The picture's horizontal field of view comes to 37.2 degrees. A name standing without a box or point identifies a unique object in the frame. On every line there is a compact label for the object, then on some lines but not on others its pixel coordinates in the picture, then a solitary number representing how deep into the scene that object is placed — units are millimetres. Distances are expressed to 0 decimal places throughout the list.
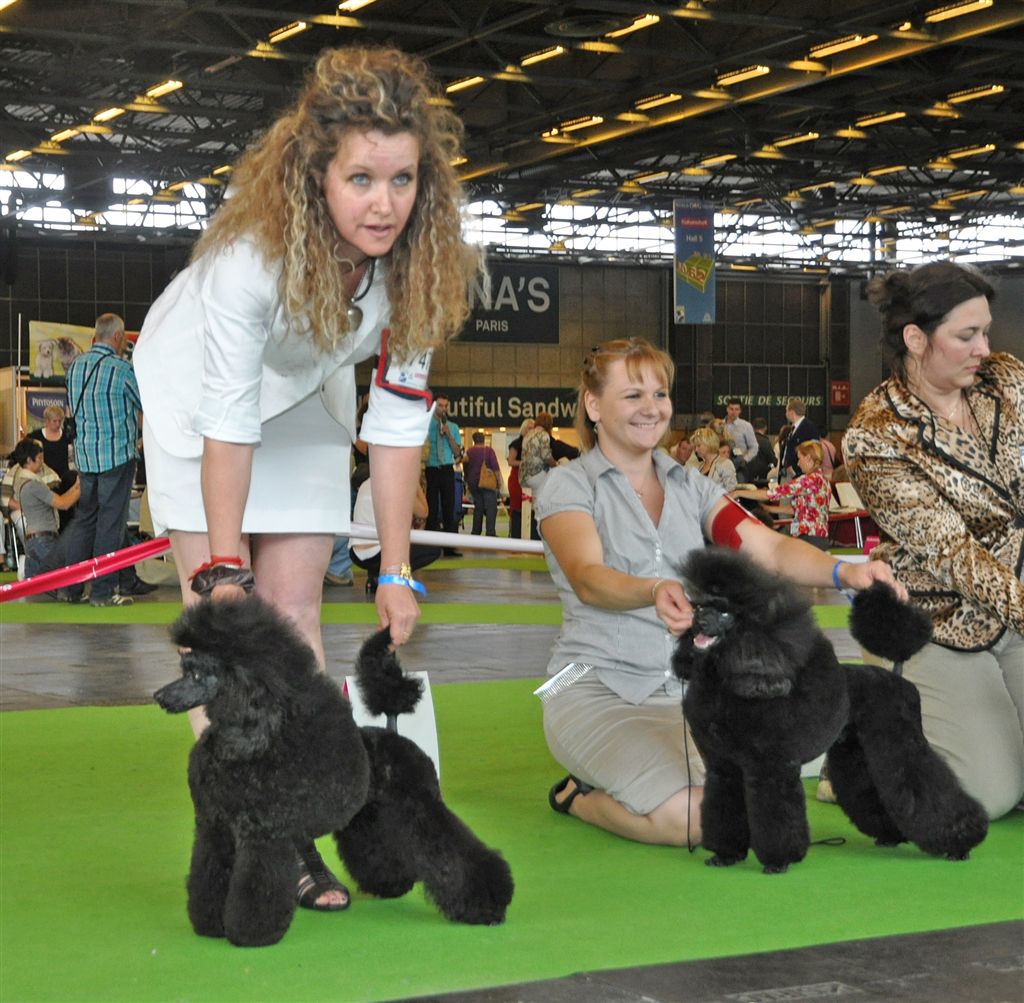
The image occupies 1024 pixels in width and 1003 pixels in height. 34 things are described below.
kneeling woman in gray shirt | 3254
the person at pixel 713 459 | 14633
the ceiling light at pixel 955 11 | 16141
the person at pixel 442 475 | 14484
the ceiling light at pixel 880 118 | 22812
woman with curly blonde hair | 2359
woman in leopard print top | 3494
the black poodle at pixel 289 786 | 2174
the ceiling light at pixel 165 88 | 20203
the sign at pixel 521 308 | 32312
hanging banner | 24016
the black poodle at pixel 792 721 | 2670
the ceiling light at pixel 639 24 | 16891
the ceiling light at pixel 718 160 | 26078
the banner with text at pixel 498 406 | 32562
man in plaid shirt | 9094
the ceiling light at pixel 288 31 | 17219
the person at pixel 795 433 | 15867
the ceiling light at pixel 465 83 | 19438
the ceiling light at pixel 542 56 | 18958
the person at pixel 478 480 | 17891
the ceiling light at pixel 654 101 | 20781
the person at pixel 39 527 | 10750
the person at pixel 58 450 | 12969
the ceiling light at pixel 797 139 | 23953
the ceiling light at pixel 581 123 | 22562
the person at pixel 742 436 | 18578
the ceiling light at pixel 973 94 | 21344
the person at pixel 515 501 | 17047
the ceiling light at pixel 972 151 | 26062
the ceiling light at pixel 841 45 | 17469
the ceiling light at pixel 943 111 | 22109
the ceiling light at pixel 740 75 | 19109
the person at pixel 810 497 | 13312
